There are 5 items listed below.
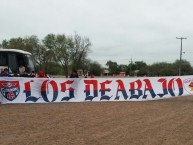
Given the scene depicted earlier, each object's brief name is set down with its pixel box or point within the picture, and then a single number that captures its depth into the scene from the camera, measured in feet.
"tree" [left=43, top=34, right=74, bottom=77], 149.47
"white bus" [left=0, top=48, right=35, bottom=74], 41.08
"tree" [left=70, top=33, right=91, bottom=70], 148.83
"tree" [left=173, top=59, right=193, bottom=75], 187.25
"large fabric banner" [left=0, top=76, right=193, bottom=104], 30.43
